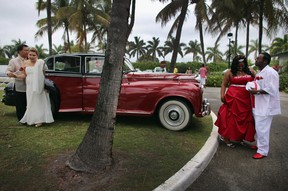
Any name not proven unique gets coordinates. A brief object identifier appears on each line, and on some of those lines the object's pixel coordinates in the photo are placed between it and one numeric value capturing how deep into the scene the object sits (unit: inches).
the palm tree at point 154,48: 2955.0
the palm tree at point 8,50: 2657.5
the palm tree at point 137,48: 2965.1
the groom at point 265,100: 161.8
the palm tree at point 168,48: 2696.9
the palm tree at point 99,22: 960.9
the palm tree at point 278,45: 1581.0
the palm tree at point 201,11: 595.6
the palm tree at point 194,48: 2711.6
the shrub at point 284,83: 666.5
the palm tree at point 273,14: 659.4
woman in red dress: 179.2
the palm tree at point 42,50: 2489.4
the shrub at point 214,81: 781.3
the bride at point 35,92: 198.8
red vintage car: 214.5
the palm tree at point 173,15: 538.0
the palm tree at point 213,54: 2634.4
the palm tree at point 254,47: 2378.8
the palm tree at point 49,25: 709.3
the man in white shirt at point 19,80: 207.3
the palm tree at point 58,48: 2507.5
